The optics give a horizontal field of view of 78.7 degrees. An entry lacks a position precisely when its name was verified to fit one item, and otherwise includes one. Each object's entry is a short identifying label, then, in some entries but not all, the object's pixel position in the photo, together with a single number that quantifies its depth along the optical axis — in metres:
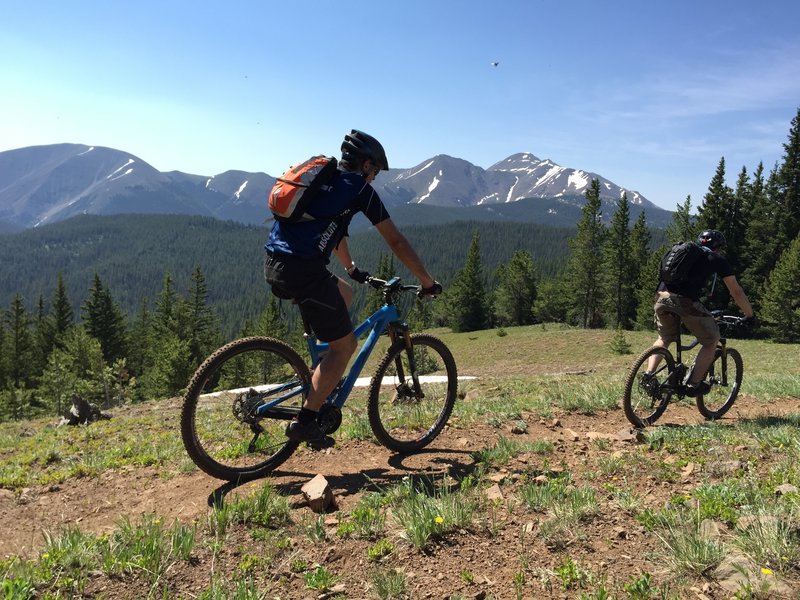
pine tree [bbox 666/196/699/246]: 55.19
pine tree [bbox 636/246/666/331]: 56.06
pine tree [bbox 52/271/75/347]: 58.84
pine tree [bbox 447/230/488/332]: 78.25
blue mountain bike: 4.81
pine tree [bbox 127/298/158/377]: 62.00
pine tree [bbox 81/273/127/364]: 57.69
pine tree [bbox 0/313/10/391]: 56.88
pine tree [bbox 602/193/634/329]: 62.78
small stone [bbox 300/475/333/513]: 4.07
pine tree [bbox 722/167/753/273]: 57.69
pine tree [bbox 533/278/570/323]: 79.12
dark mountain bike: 7.32
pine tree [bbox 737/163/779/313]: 55.00
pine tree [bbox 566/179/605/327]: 60.18
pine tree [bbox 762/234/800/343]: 45.53
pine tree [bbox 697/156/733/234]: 56.84
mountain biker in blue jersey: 4.45
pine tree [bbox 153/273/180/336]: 56.91
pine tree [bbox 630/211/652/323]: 65.19
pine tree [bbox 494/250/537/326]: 80.88
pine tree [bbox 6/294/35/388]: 57.81
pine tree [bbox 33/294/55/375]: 59.94
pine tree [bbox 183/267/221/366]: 53.97
